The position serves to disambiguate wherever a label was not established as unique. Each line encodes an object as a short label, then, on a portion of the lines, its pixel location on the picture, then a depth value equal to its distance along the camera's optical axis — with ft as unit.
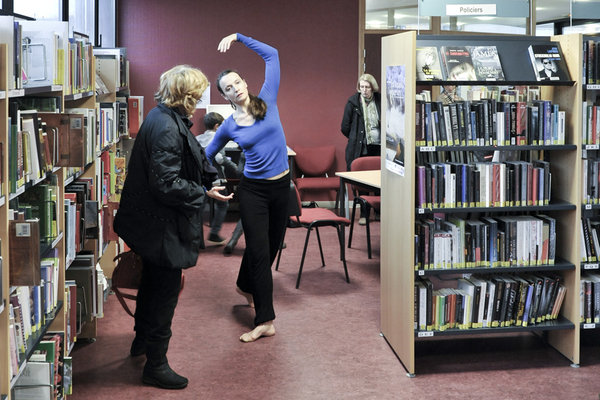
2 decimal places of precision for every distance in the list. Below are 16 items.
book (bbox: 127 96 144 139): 23.24
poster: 13.61
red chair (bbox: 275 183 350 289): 19.45
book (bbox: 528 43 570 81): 13.69
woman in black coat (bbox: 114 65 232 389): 12.00
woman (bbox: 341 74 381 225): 28.99
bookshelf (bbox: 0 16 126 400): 8.85
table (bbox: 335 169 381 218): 20.85
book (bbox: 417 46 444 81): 13.32
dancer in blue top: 15.16
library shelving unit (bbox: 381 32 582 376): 13.42
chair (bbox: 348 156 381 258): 22.81
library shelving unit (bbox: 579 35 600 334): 13.80
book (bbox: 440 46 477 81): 13.51
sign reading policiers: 15.98
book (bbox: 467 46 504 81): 13.58
